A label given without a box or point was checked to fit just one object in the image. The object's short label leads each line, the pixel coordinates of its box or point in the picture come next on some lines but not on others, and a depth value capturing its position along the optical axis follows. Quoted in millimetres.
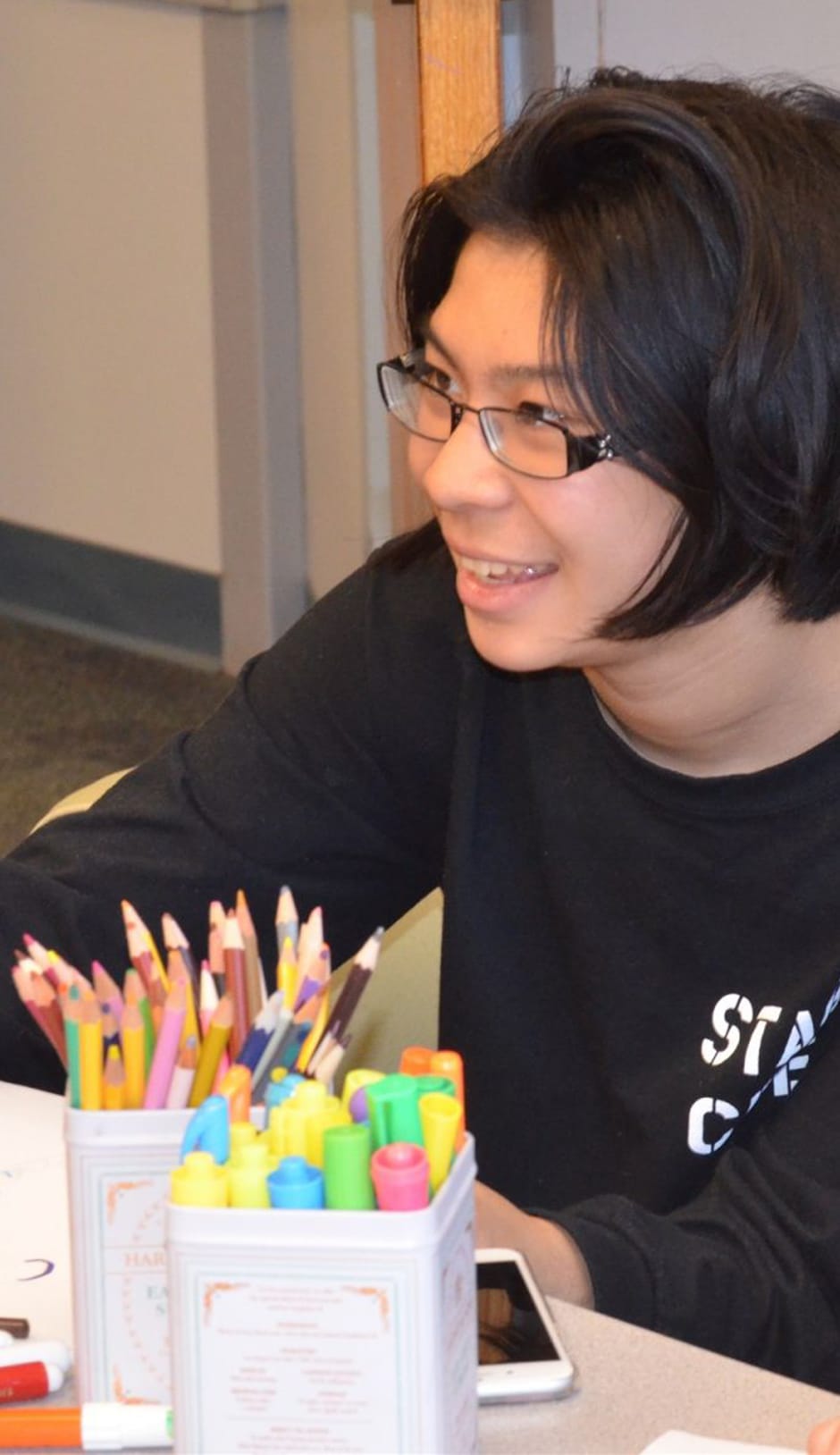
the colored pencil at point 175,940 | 1734
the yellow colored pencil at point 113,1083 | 1675
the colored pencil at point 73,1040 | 1669
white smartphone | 1745
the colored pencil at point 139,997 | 1680
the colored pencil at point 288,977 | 1698
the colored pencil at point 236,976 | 1709
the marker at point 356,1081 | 1637
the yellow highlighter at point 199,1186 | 1598
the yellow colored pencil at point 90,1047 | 1669
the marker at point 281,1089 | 1662
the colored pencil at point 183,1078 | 1680
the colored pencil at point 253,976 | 1728
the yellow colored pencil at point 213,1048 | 1682
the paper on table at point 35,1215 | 1830
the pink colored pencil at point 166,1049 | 1671
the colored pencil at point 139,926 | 1730
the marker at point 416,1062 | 1660
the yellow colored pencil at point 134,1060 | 1680
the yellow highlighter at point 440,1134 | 1607
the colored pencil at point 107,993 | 1684
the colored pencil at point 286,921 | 1742
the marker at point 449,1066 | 1646
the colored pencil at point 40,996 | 1724
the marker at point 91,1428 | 1698
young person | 1964
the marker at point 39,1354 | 1749
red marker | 1736
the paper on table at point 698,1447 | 1698
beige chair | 2547
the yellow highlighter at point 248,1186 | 1597
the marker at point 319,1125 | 1615
